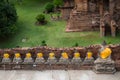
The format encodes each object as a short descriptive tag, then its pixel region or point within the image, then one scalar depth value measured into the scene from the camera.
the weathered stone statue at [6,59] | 11.78
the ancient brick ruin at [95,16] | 24.44
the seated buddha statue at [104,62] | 11.22
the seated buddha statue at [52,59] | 11.63
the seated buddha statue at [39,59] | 11.66
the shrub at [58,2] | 27.45
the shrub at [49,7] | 29.41
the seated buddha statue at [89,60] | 11.56
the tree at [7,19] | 23.56
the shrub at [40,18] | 26.91
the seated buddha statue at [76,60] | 11.62
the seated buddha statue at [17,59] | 11.75
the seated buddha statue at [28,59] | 11.70
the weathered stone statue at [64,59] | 11.62
